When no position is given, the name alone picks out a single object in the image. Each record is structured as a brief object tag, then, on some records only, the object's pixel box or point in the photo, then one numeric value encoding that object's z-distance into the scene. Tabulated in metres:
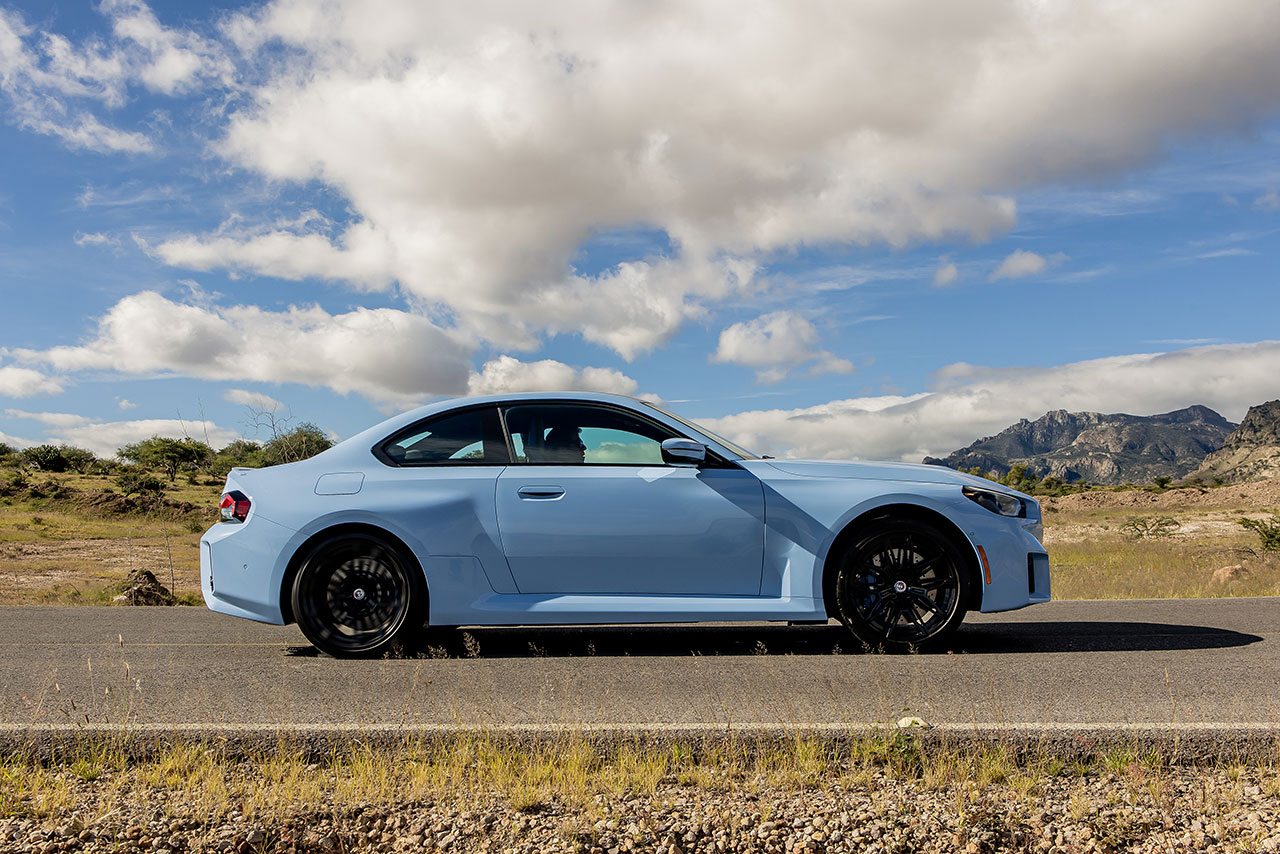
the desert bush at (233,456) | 51.95
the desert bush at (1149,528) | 25.58
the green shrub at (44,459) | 71.19
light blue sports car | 5.80
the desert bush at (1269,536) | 17.73
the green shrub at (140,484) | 50.19
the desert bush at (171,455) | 73.94
